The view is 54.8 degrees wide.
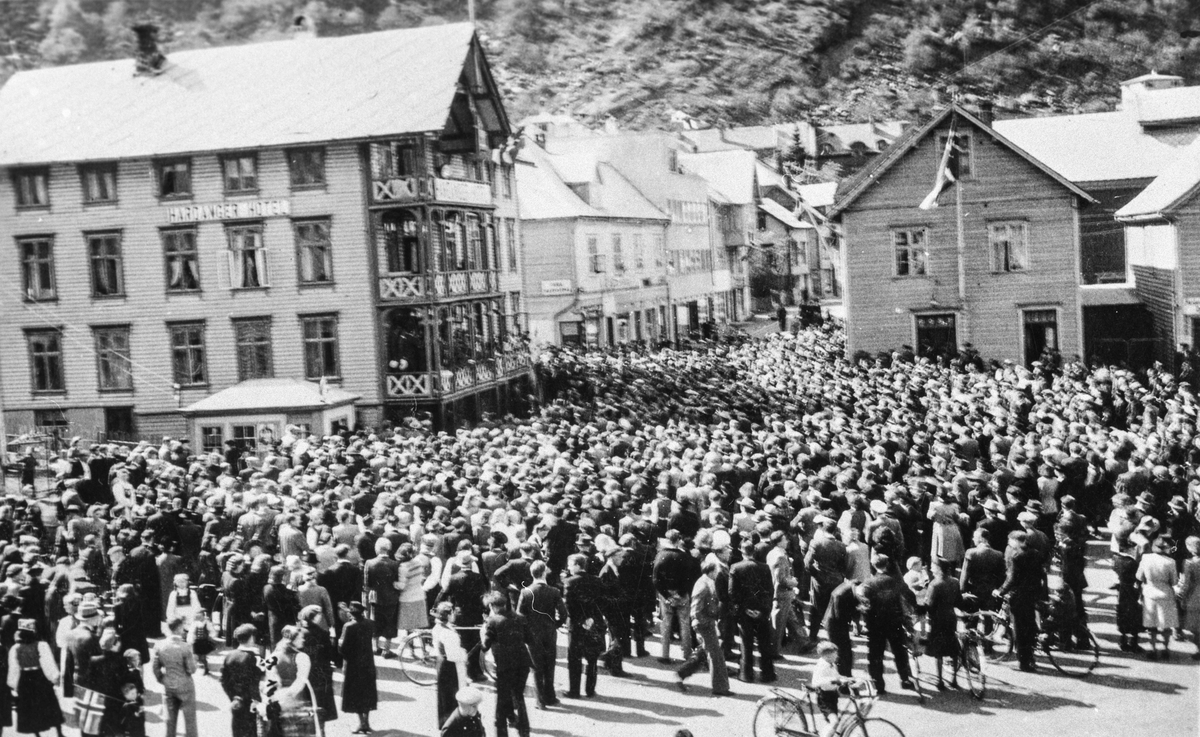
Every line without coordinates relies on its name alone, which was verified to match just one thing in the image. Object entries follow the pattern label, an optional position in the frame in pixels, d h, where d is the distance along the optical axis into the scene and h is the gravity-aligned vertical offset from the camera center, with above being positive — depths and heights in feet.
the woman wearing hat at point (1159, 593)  47.50 -12.91
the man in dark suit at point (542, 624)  45.06 -12.03
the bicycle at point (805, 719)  37.73 -14.03
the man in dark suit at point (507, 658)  41.50 -12.20
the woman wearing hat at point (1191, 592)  47.62 -12.97
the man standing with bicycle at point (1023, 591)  47.29 -12.45
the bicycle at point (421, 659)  49.55 -14.79
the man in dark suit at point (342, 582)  50.14 -10.95
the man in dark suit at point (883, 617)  45.21 -12.59
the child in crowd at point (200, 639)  40.78 -10.64
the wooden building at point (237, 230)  96.32 +9.72
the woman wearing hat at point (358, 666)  42.86 -12.54
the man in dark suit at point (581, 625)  47.21 -12.67
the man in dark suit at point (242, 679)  38.50 -11.50
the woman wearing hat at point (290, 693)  38.52 -11.99
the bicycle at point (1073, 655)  47.34 -15.64
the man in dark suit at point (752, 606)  47.26 -12.32
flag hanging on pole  128.47 +13.05
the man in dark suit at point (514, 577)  47.83 -10.70
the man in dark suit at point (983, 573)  48.47 -11.88
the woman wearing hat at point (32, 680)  41.22 -11.86
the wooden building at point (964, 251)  129.29 +4.62
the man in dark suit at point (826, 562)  50.96 -11.60
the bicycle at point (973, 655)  45.14 -14.34
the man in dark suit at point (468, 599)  45.91 -11.02
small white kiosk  96.78 -6.88
